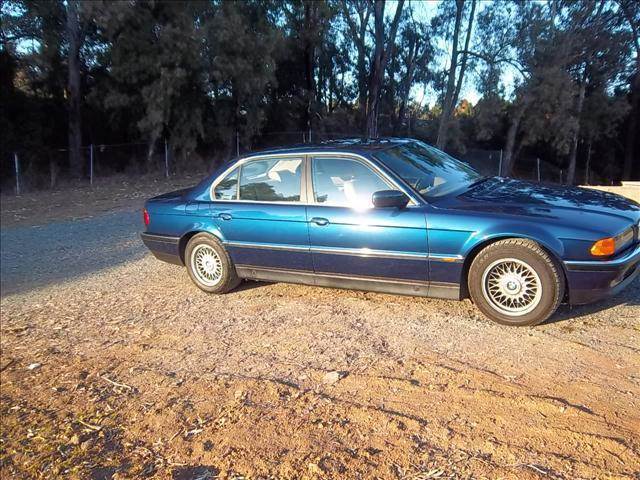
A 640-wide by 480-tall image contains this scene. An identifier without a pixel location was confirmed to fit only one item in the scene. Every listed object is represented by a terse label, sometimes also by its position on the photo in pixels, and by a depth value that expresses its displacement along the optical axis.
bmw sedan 4.09
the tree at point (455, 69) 27.34
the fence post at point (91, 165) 18.33
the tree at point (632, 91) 25.17
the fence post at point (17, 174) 16.49
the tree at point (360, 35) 26.97
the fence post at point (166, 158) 20.00
